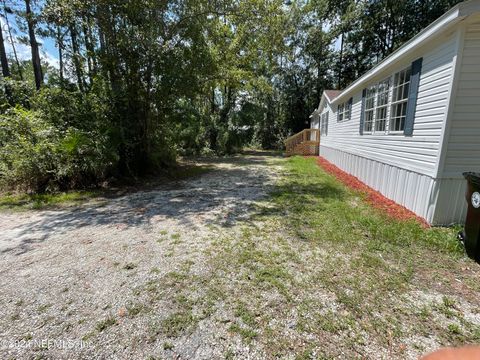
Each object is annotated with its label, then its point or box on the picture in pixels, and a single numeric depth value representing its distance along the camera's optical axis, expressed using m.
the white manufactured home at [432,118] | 3.66
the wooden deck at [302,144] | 16.05
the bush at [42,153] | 6.18
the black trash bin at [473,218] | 3.03
